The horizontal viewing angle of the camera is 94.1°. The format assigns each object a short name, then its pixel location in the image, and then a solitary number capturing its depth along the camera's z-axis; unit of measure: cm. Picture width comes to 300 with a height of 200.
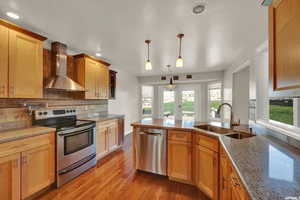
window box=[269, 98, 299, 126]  150
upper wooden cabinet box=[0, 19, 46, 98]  181
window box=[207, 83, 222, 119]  522
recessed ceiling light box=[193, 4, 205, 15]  150
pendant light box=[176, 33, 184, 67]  219
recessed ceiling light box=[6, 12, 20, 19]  175
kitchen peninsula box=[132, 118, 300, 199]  75
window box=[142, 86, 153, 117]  632
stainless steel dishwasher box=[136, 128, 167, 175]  236
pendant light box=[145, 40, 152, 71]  234
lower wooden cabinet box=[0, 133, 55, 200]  158
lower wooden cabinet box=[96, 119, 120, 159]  307
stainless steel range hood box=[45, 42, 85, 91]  254
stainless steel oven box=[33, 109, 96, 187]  219
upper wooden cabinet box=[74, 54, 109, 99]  311
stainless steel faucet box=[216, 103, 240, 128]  207
